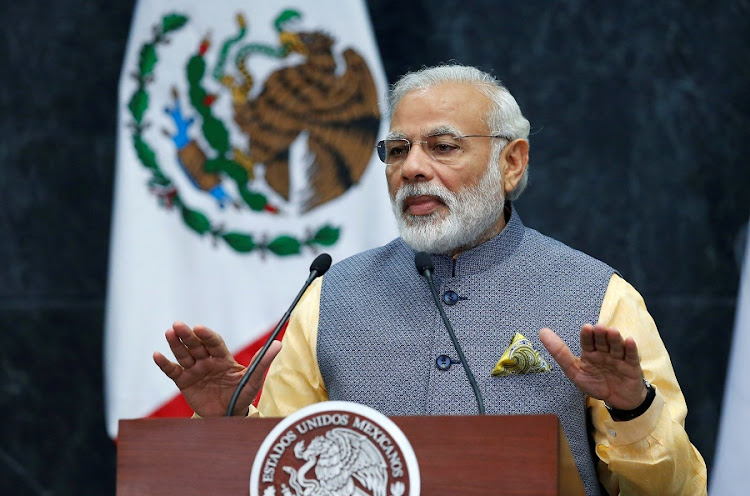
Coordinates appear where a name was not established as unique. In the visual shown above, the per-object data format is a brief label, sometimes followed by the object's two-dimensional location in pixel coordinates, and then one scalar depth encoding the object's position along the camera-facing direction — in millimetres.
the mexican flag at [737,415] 6621
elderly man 4891
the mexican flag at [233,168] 7359
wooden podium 3377
